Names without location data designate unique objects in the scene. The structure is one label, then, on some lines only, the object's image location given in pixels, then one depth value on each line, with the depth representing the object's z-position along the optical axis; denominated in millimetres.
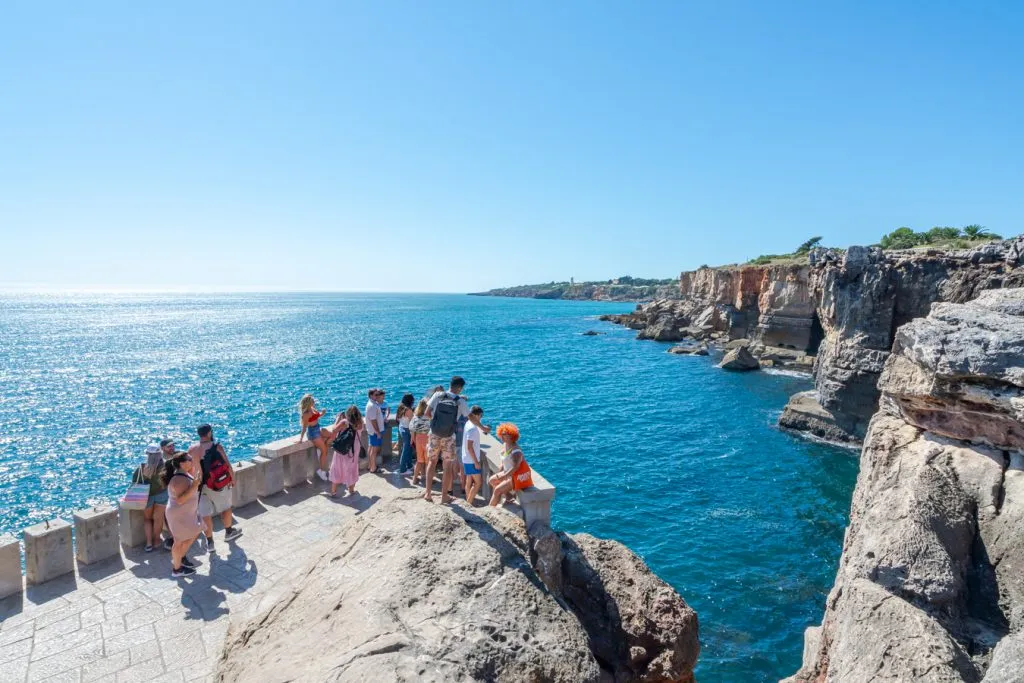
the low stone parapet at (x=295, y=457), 10438
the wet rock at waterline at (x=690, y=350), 55625
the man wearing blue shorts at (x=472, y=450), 8328
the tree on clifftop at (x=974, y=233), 40822
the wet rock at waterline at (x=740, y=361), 45062
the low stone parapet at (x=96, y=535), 7746
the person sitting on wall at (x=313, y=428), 10766
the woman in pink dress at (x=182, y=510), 7473
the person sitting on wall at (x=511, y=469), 7602
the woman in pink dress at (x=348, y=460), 9992
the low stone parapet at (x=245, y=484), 9828
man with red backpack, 8203
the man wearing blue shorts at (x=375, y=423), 11281
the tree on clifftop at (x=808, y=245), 77538
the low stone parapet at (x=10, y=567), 7047
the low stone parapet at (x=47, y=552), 7332
